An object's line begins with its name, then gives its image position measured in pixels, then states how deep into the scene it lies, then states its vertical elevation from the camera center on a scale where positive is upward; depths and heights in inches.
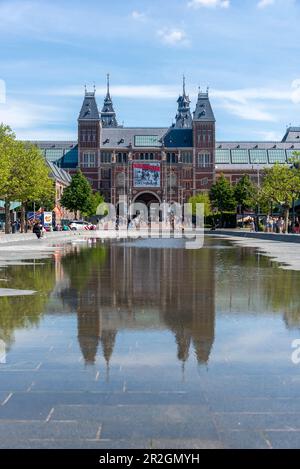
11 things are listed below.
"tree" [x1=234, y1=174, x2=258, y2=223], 3657.0 +112.4
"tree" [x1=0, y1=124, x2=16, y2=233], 1844.2 +184.9
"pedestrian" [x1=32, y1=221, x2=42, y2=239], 1797.5 -57.7
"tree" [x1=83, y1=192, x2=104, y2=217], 4313.5 +23.1
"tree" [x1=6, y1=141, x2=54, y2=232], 2017.7 +114.0
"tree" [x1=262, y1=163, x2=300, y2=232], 2144.4 +81.9
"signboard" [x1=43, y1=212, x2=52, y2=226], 2578.7 -36.4
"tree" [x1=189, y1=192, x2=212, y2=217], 4128.9 +48.4
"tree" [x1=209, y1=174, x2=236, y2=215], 4050.2 +90.4
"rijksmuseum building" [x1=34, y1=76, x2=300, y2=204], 5531.5 +469.1
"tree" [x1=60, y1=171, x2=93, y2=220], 4168.3 +96.7
